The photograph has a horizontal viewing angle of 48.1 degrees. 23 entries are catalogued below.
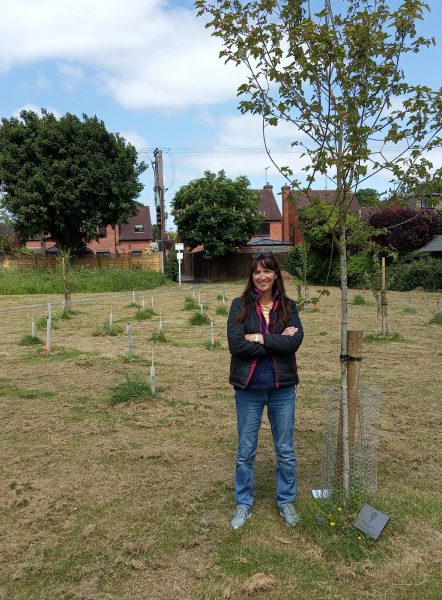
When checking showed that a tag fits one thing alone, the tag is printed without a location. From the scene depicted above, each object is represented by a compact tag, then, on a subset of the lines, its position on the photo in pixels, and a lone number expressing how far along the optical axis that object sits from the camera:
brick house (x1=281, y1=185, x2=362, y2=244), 46.36
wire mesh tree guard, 3.38
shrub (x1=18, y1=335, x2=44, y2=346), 10.50
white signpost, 29.60
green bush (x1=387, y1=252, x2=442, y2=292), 24.61
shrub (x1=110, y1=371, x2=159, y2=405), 6.11
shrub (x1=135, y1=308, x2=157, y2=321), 14.51
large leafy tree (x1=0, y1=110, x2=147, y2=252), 30.55
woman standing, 3.19
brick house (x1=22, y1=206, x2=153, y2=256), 53.91
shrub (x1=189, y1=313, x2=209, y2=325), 13.14
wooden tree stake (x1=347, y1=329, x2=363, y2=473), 3.33
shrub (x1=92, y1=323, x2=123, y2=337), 11.56
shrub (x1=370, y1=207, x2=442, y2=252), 27.11
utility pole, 35.75
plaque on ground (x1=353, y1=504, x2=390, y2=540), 3.08
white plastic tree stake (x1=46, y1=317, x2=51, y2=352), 9.20
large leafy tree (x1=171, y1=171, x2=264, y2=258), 33.38
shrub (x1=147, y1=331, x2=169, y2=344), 10.52
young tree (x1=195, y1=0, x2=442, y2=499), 2.96
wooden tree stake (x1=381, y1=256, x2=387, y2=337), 10.38
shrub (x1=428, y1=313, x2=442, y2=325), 12.85
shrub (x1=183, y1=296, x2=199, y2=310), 17.02
